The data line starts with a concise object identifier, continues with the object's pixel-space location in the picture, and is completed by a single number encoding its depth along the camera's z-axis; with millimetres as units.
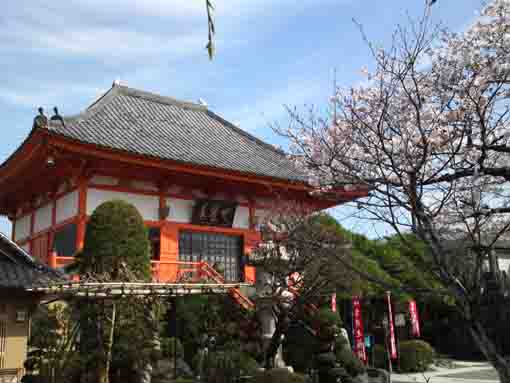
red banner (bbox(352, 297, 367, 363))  16922
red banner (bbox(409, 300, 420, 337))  19406
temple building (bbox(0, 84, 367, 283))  16422
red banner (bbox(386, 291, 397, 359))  18078
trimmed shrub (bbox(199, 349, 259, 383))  11875
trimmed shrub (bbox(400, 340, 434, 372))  18859
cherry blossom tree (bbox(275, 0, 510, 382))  5281
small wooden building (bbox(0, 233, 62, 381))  10070
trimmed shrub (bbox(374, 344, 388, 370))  19198
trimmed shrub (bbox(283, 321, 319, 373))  14289
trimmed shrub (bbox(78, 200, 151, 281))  11773
